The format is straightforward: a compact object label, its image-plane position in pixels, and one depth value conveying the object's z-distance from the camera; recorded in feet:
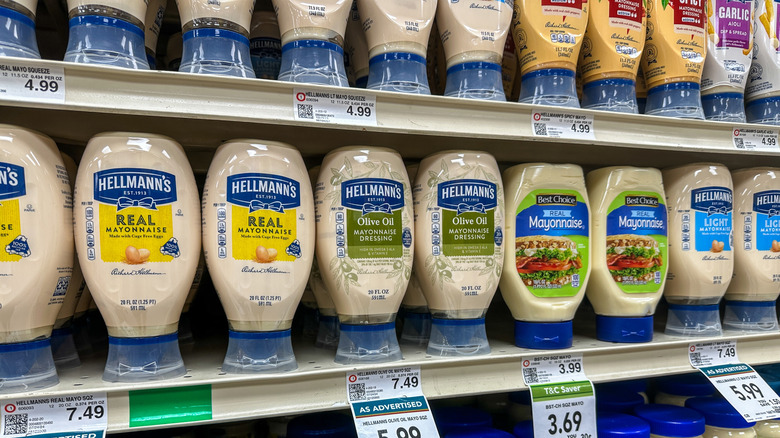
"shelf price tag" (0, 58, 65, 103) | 2.48
